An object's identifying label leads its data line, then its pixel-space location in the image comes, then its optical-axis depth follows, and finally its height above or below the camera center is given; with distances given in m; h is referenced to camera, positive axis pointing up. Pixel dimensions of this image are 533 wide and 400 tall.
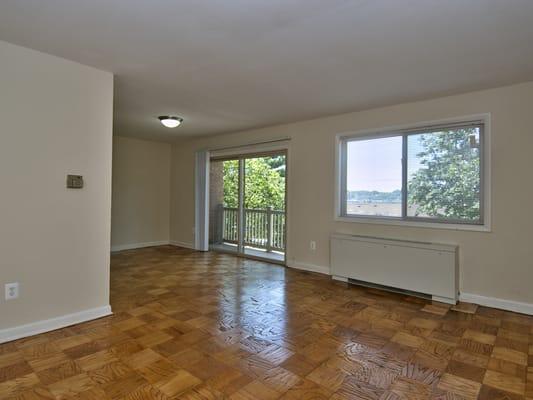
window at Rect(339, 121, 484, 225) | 3.38 +0.35
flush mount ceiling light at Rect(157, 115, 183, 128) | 4.42 +1.14
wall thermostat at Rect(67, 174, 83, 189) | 2.64 +0.16
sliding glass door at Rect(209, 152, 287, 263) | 5.47 -0.05
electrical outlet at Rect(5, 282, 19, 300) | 2.35 -0.67
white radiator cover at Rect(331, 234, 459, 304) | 3.30 -0.70
